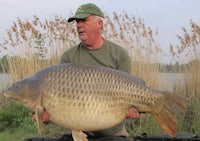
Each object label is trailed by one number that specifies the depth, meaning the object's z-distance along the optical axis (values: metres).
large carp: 1.30
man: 1.52
